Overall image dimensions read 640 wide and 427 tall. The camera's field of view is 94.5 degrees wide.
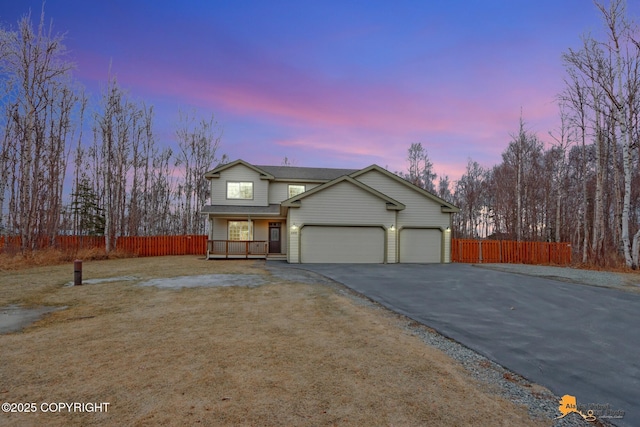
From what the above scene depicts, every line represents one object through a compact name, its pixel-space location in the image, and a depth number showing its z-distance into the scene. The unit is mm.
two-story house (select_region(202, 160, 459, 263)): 17344
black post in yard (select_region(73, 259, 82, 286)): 9547
